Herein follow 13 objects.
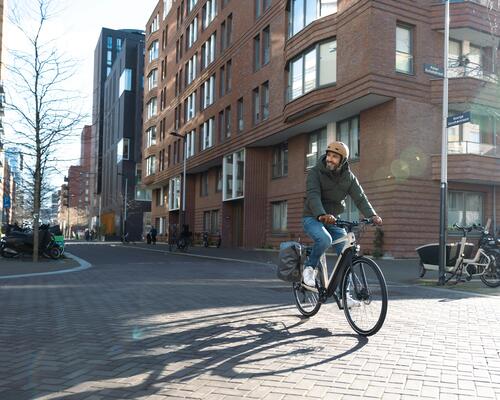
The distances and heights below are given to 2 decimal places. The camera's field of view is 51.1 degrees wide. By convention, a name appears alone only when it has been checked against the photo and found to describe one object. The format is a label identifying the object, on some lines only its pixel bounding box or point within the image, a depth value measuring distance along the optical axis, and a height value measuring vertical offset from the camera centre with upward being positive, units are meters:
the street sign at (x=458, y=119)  11.54 +2.37
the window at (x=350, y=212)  23.06 +0.42
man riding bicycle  5.73 +0.27
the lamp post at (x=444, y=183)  11.46 +0.94
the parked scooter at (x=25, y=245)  17.89 -1.00
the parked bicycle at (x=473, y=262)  11.05 -0.81
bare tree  16.37 +2.87
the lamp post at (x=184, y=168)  38.35 +3.80
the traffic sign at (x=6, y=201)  28.62 +0.76
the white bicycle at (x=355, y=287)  5.11 -0.68
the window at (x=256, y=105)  30.54 +6.78
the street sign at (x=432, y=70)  11.95 +3.53
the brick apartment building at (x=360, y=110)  20.59 +4.96
